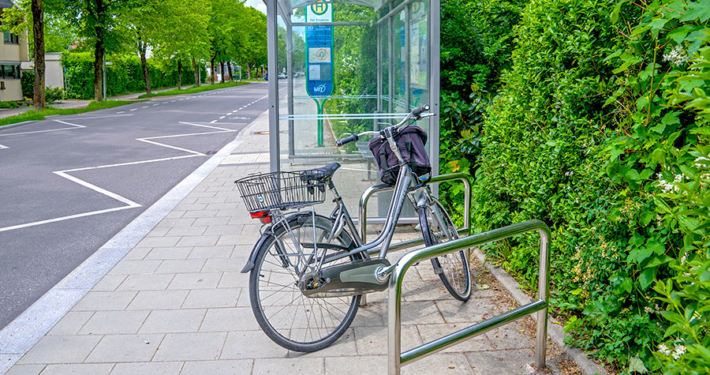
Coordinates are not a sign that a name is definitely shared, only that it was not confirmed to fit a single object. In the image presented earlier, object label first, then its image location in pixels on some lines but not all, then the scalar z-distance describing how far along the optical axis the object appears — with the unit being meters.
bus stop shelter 6.43
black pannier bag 4.16
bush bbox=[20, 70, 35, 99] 35.56
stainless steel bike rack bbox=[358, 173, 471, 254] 4.45
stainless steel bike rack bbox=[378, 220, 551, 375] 2.79
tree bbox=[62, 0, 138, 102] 31.09
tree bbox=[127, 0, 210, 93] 35.16
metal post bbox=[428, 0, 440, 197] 6.25
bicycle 3.64
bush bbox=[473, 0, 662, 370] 3.21
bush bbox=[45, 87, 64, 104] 35.28
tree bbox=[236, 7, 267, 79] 78.38
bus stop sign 8.95
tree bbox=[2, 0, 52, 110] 24.95
